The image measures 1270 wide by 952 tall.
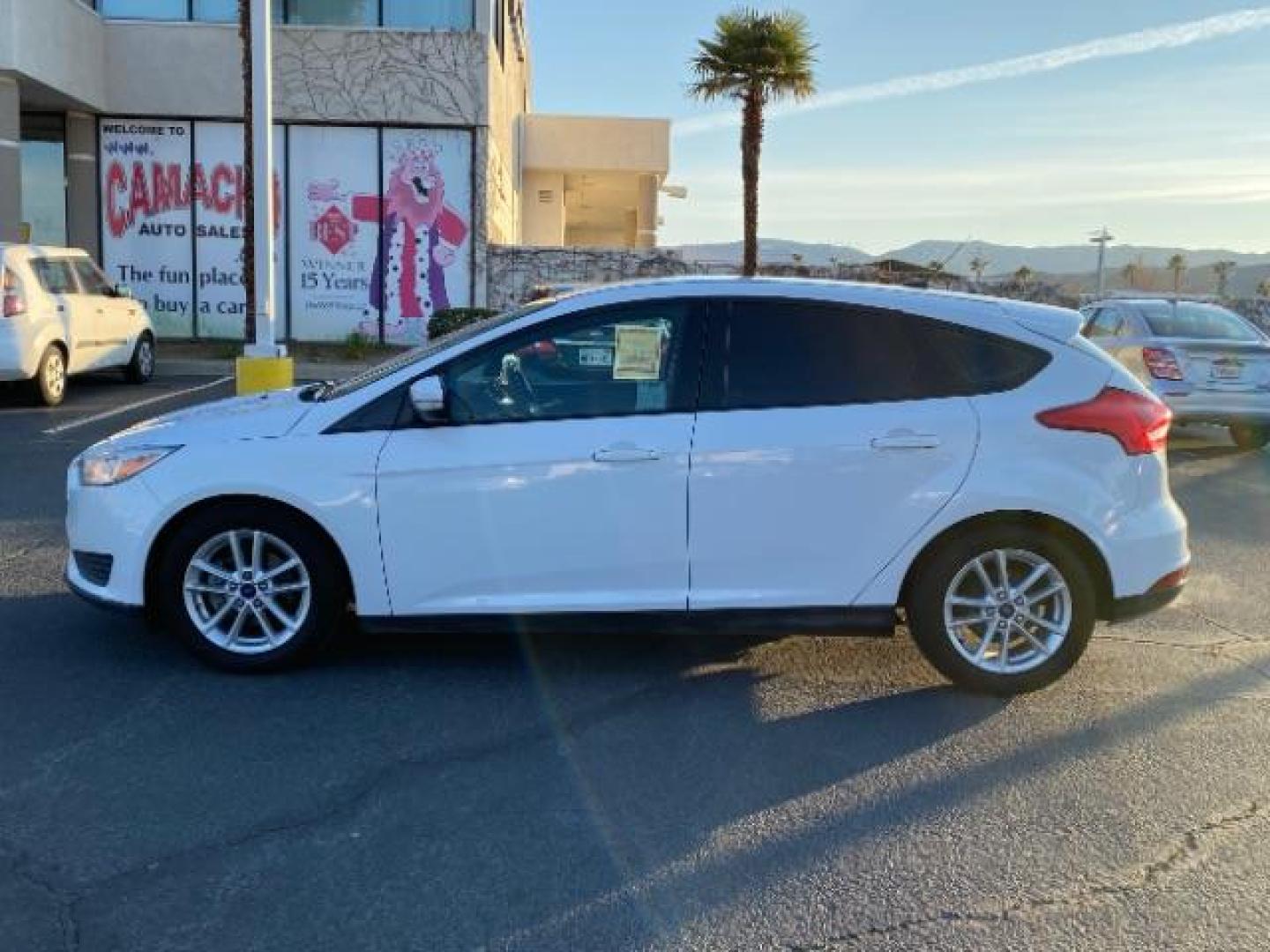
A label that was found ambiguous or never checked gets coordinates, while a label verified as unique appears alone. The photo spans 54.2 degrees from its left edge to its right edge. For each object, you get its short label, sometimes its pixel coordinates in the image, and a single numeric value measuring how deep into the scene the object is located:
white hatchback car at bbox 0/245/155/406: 12.30
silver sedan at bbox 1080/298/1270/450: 11.81
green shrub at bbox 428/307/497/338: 19.03
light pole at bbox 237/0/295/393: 12.62
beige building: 21.12
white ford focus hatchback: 4.91
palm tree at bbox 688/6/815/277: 23.14
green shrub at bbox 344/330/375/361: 20.05
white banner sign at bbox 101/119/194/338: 21.52
